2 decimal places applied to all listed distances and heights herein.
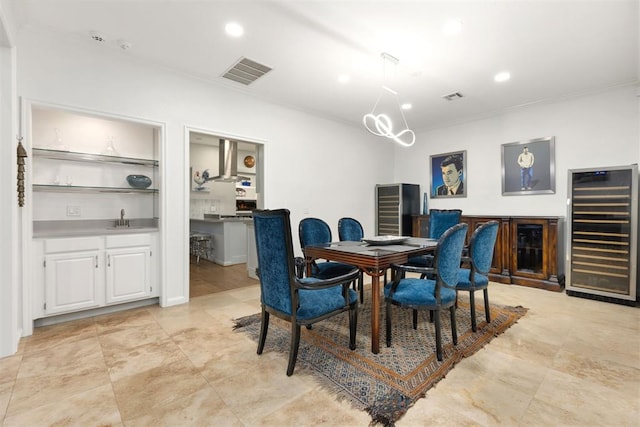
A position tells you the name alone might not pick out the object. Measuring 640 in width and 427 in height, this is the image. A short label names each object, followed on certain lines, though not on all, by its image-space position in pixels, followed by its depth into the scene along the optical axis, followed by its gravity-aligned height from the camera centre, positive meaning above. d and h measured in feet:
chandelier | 10.34 +5.46
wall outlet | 11.19 +0.03
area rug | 5.86 -3.58
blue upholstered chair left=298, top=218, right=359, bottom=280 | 10.68 -1.11
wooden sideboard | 13.55 -1.90
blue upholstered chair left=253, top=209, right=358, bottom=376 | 6.58 -1.83
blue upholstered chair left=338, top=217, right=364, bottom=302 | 12.79 -0.79
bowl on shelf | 12.26 +1.25
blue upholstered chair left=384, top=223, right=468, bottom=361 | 7.30 -2.01
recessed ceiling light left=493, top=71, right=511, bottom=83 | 11.62 +5.44
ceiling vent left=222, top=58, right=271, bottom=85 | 10.93 +5.41
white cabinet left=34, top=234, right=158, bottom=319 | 9.23 -2.07
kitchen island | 19.54 -1.92
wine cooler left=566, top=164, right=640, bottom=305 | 11.42 -0.87
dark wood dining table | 7.50 -1.20
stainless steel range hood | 20.29 +3.52
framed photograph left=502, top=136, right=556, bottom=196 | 14.66 +2.33
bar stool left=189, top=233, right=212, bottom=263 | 20.36 -2.34
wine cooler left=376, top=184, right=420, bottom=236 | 18.24 +0.31
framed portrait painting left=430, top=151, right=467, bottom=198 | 17.74 +2.32
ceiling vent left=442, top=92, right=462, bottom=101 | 13.78 +5.47
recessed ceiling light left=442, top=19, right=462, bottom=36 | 8.42 +5.35
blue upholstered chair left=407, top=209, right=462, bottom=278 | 12.94 -0.38
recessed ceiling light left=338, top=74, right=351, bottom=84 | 11.91 +5.43
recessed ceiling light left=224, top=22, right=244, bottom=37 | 8.65 +5.40
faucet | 12.03 -0.45
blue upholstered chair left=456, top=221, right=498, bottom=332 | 8.66 -1.46
